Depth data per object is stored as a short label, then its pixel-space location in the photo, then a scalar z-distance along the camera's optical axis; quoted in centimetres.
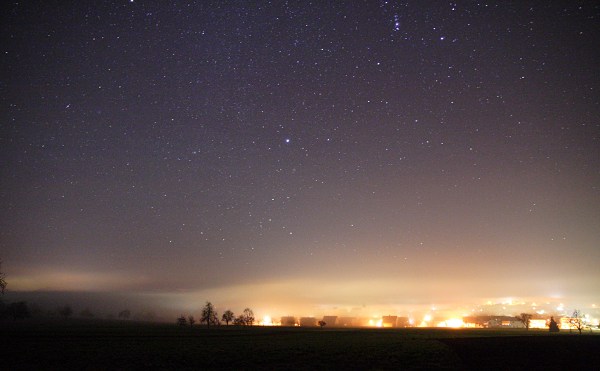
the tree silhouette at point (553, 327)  9501
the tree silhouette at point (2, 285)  7659
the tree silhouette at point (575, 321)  9710
